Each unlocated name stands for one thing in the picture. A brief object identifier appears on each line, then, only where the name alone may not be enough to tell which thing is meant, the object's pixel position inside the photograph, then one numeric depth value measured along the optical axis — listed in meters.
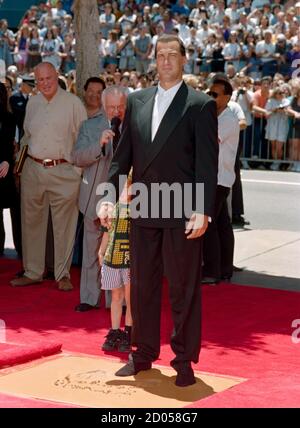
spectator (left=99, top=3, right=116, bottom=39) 25.78
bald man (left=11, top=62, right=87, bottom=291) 9.02
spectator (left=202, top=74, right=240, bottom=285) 9.29
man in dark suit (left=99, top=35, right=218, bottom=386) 5.96
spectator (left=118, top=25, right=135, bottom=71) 24.12
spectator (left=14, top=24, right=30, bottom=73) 25.50
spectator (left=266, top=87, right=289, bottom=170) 18.67
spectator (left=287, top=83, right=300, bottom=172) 18.33
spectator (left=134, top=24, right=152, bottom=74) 23.91
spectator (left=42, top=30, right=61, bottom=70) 24.93
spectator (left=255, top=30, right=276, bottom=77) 21.33
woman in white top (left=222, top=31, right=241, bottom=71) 21.94
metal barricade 19.00
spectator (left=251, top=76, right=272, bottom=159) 19.02
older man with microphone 8.23
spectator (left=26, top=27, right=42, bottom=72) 25.23
